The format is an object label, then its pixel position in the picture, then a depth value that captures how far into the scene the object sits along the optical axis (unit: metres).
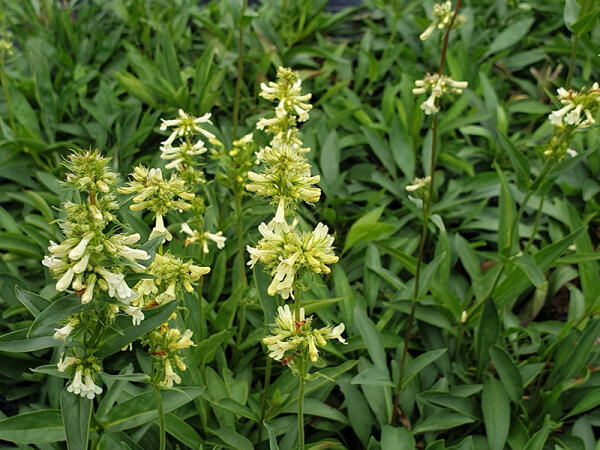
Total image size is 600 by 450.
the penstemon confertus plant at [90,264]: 0.21
